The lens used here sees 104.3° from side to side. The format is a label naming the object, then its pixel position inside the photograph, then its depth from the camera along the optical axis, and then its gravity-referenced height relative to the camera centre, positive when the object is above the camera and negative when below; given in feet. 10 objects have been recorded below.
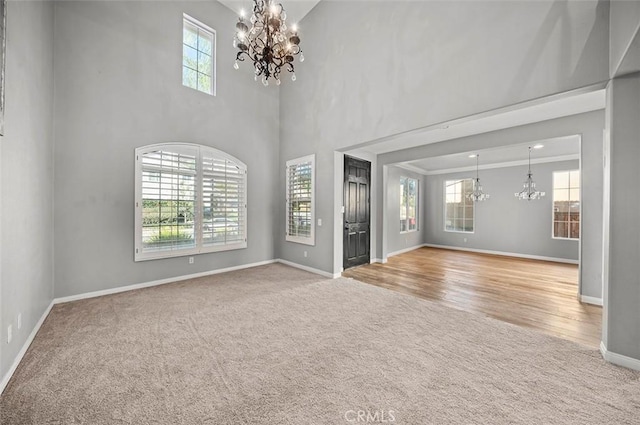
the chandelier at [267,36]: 9.30 +6.74
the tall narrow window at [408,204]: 25.84 +0.79
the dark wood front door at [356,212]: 18.39 -0.07
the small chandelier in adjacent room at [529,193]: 20.43 +1.65
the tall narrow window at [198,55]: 15.64 +10.04
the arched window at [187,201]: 13.66 +0.53
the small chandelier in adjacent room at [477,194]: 23.45 +1.79
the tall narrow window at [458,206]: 27.73 +0.68
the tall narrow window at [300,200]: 17.16 +0.80
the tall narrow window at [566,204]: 21.21 +0.77
